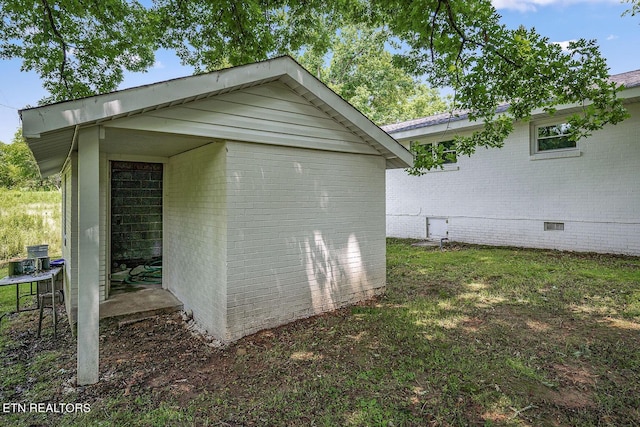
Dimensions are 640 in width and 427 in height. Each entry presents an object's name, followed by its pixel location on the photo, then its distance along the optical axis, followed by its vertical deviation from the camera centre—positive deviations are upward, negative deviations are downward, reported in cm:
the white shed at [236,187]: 322 +35
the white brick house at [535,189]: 799 +64
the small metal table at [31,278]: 424 -90
